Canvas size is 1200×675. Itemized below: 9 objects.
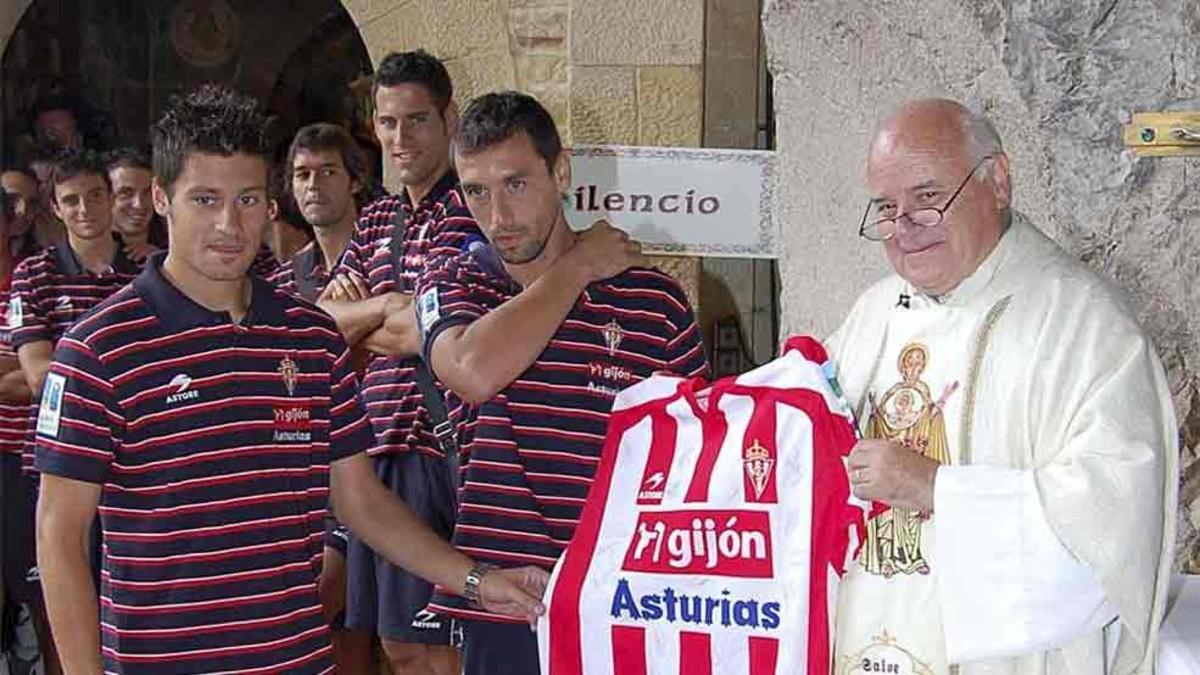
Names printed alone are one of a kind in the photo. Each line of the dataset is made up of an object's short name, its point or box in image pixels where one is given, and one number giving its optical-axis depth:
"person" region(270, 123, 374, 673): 4.42
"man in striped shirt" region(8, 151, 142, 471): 4.58
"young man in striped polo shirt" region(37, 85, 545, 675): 2.48
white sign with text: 4.48
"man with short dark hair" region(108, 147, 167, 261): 5.14
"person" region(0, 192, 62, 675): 4.93
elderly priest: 2.31
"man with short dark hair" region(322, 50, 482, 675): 3.67
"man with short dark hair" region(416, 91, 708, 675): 3.03
